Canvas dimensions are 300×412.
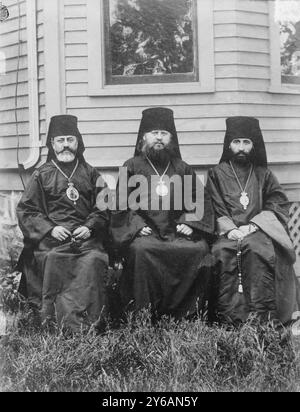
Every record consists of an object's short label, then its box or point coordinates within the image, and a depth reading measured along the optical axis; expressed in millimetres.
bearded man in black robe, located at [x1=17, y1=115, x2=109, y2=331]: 4332
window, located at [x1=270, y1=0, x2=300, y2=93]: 5324
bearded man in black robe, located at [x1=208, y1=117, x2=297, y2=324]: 4410
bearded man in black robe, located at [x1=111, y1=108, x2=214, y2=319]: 4465
